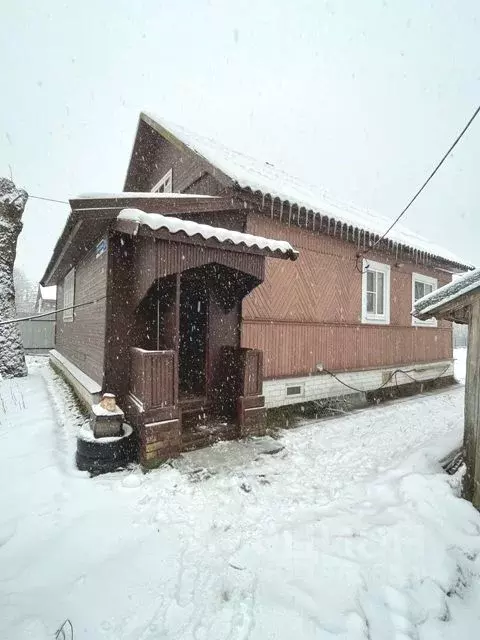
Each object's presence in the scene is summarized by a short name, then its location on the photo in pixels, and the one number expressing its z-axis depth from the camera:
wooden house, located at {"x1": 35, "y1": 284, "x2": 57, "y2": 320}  27.81
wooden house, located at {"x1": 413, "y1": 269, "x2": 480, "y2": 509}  3.74
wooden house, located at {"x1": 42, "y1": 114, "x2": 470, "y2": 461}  4.59
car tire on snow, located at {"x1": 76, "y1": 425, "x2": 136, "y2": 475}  4.10
